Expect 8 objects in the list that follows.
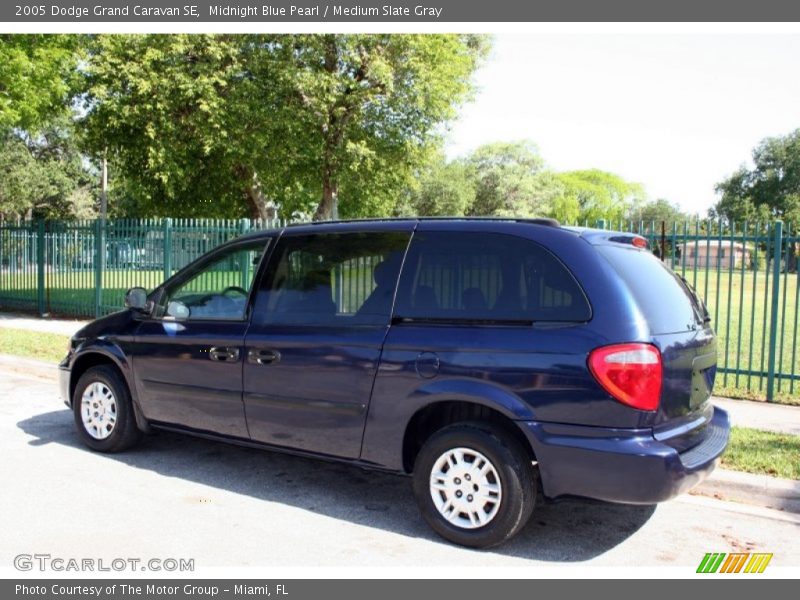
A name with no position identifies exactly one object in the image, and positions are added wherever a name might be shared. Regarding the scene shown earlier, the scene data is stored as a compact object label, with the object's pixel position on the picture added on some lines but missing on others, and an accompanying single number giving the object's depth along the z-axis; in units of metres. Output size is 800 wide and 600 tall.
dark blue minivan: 3.94
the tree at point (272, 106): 19.33
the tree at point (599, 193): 113.25
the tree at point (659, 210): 102.47
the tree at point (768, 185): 77.81
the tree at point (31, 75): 14.86
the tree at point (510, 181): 71.62
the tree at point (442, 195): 63.69
